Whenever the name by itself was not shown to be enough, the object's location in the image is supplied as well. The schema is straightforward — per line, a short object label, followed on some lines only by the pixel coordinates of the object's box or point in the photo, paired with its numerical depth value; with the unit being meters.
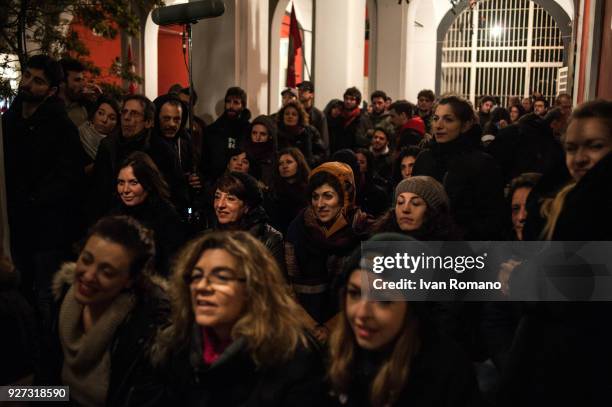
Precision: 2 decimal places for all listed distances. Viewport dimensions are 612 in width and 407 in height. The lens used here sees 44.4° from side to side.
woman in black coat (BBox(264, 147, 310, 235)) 5.23
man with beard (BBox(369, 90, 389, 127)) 9.98
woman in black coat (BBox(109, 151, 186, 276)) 4.04
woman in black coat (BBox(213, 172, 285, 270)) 3.98
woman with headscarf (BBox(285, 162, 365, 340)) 3.94
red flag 10.81
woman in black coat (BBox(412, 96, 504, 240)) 3.93
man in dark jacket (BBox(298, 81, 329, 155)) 8.52
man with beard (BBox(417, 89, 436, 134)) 9.10
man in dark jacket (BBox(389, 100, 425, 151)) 6.96
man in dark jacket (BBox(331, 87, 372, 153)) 8.84
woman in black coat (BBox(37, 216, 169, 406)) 2.62
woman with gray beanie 3.46
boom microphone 5.57
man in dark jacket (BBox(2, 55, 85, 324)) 4.41
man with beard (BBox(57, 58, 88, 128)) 5.70
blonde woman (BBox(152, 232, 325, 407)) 2.26
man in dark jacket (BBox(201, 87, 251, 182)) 6.71
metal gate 23.56
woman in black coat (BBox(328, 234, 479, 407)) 2.10
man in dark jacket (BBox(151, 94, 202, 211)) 4.99
